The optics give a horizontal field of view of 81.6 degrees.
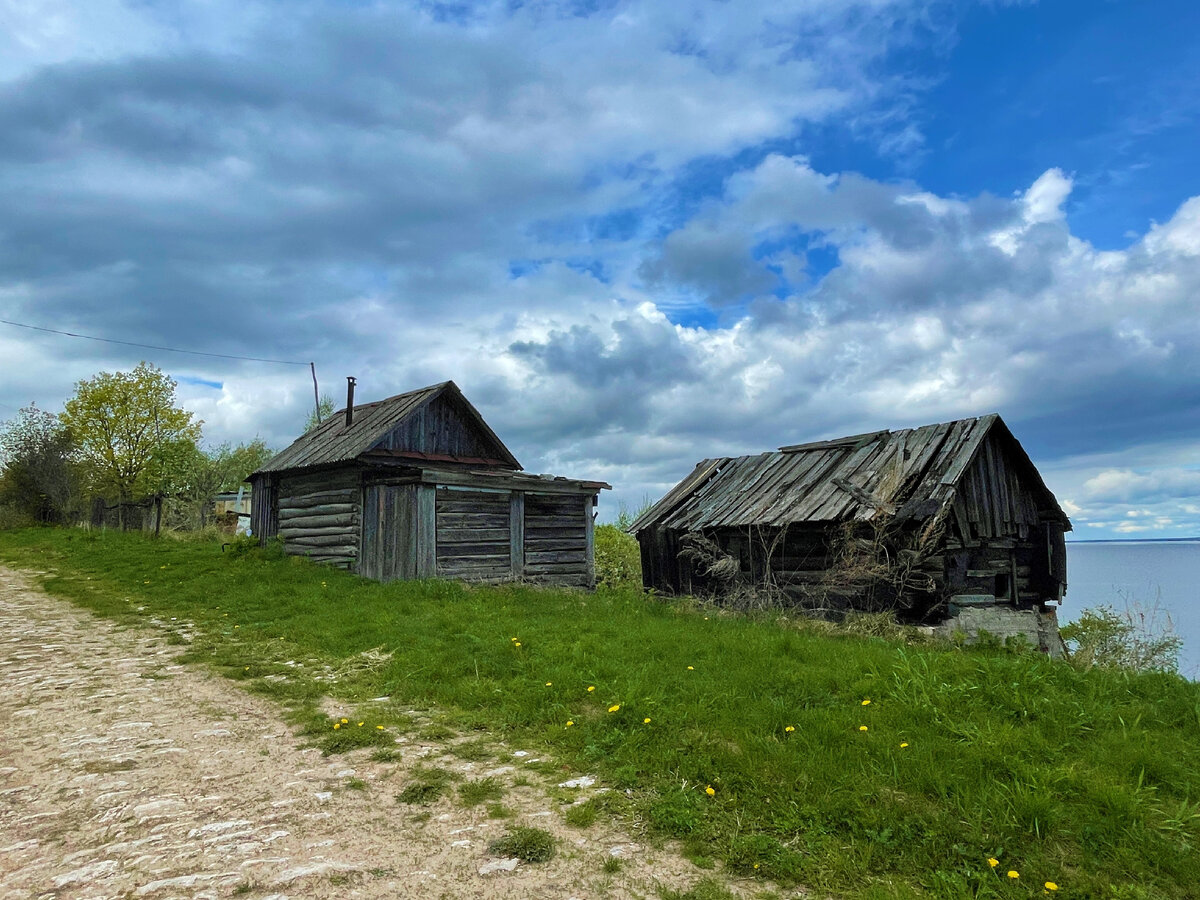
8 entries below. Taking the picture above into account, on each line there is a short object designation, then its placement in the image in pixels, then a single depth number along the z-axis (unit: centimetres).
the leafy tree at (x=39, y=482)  3441
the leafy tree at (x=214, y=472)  4069
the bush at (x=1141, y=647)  983
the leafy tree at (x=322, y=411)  4269
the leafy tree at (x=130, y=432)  3794
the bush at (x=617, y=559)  2255
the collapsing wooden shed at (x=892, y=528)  1344
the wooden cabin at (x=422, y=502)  1692
